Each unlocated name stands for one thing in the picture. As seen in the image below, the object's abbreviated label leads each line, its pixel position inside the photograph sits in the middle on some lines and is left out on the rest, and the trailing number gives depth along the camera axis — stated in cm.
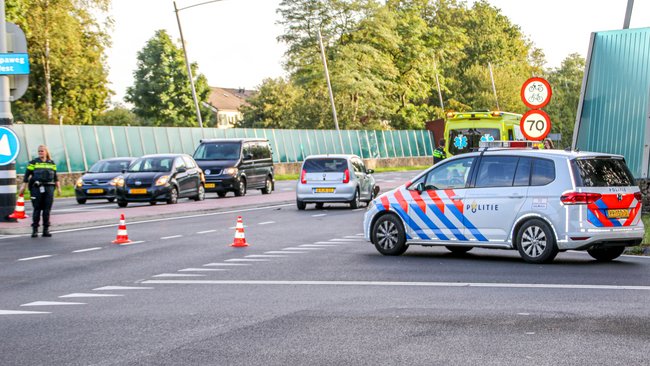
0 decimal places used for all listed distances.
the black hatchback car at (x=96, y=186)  3400
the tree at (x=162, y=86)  10944
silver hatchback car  2922
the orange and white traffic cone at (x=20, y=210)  2528
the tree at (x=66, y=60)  6569
